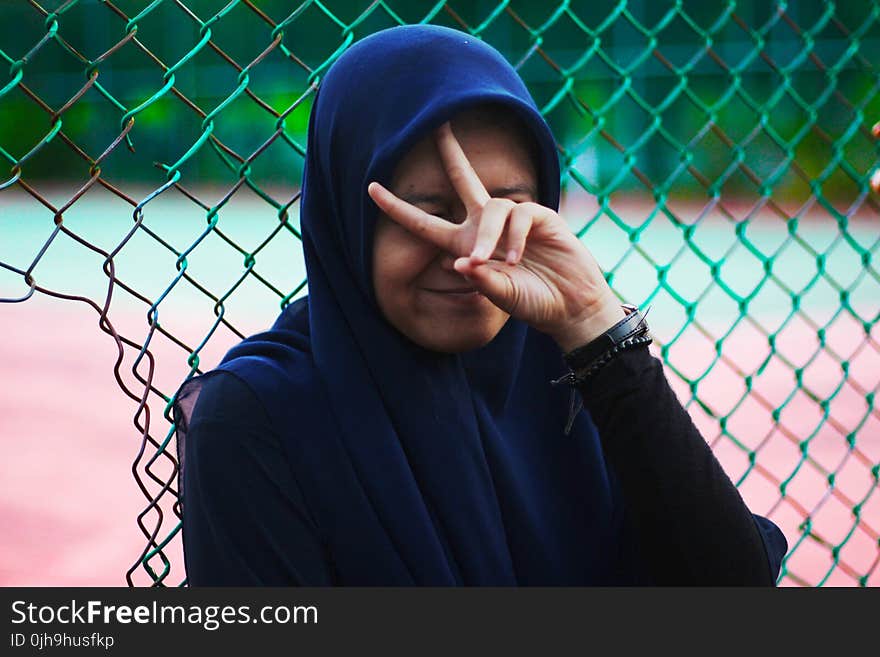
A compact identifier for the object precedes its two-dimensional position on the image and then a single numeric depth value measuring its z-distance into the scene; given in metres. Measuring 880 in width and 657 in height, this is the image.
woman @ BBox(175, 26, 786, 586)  2.07
